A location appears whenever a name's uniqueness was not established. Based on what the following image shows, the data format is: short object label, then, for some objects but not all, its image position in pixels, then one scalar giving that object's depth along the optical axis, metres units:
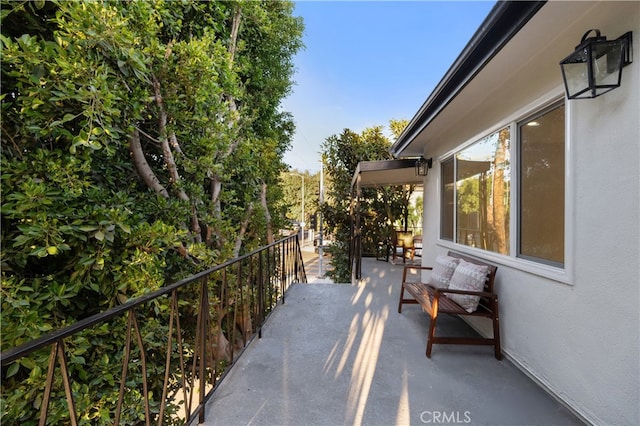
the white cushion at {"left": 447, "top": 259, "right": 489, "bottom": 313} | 2.52
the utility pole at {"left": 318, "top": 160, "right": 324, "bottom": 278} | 9.09
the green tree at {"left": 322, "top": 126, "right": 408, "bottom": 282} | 8.29
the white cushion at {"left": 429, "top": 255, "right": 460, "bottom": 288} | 3.09
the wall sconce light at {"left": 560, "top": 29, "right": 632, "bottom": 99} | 1.49
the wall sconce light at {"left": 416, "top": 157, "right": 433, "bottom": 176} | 4.80
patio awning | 4.93
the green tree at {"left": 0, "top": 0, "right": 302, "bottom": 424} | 1.80
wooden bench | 2.40
